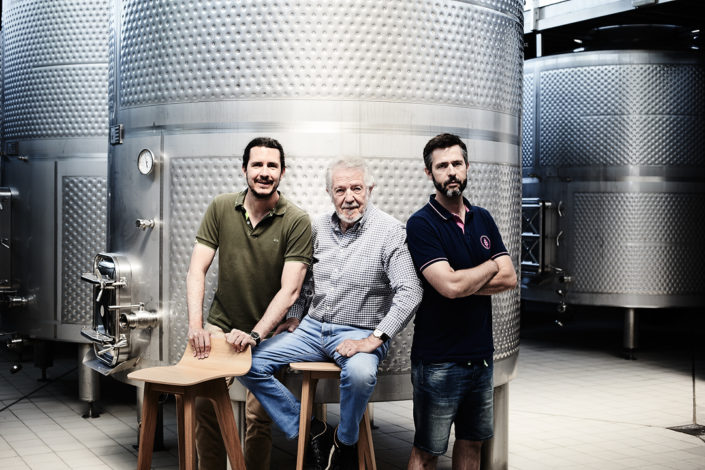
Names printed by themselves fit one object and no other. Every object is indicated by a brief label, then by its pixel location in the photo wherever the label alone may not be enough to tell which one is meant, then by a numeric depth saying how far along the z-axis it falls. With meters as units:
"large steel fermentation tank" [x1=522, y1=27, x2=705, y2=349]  8.09
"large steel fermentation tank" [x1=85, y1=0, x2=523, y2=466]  3.95
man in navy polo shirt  3.35
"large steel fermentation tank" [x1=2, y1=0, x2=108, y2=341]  6.13
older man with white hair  3.44
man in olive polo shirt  3.60
